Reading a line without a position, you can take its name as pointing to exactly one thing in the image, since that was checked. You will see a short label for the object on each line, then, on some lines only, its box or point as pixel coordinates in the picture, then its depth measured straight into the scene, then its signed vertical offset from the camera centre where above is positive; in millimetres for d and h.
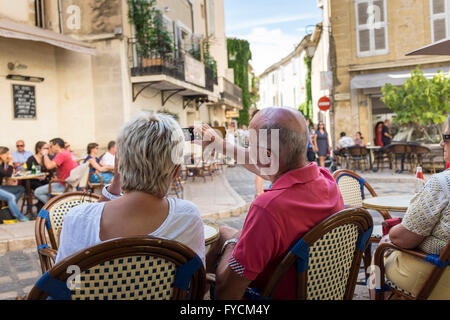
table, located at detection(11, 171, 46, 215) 7610 -699
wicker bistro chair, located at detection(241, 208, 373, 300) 1753 -536
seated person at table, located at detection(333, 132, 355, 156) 15805 -533
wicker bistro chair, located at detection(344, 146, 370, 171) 13750 -802
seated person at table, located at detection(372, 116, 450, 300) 2256 -574
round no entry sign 15945 +902
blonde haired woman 1647 -259
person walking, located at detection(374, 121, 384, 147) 15531 -279
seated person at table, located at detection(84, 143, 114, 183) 7664 -542
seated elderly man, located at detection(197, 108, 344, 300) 1779 -315
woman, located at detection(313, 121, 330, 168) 13922 -480
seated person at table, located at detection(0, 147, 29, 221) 7090 -782
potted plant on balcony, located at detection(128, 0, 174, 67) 13031 +3001
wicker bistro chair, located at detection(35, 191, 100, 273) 2680 -523
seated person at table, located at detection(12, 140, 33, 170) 10055 -270
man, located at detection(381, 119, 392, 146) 15195 -350
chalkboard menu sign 10688 +989
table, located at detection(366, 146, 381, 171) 13933 -719
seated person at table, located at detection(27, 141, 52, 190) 8469 -411
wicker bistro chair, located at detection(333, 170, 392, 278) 4059 -542
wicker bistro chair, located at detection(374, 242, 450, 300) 2252 -799
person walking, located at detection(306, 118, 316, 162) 10784 -627
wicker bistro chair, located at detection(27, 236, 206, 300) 1345 -438
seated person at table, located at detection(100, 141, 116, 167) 8125 -381
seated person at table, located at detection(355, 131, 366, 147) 16859 -491
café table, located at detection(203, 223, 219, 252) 2551 -605
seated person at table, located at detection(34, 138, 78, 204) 7422 -437
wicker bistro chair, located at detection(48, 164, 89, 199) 7094 -609
